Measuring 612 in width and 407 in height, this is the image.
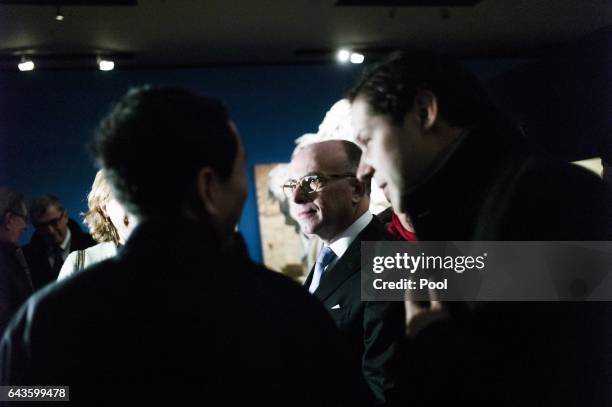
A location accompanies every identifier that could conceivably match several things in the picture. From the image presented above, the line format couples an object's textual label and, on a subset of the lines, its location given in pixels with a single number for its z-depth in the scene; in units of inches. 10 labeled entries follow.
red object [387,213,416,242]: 94.7
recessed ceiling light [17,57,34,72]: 196.2
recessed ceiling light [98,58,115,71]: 202.7
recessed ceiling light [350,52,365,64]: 214.4
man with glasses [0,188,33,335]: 101.9
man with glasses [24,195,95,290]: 156.0
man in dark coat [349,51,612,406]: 47.0
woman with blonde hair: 94.0
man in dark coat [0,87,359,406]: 38.4
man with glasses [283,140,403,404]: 64.7
